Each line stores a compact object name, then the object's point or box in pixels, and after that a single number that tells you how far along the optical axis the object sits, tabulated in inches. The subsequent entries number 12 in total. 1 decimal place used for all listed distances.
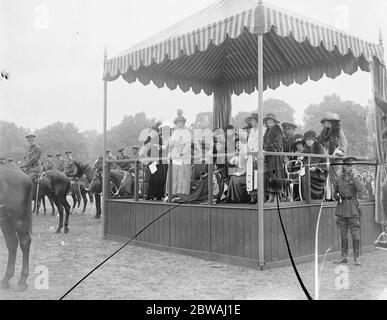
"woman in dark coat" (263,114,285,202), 310.7
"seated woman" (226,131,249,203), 331.9
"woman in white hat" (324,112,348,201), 355.6
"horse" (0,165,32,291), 227.6
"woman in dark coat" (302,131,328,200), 342.0
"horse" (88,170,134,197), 545.0
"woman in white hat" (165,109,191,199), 351.6
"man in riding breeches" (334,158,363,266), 295.6
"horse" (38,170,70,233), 474.3
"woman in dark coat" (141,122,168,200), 397.1
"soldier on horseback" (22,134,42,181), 551.8
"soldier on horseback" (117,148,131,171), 631.0
